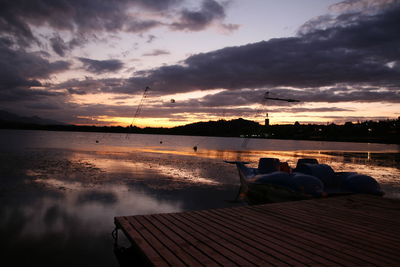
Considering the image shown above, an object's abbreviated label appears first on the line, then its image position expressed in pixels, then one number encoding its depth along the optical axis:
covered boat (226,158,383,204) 10.91
